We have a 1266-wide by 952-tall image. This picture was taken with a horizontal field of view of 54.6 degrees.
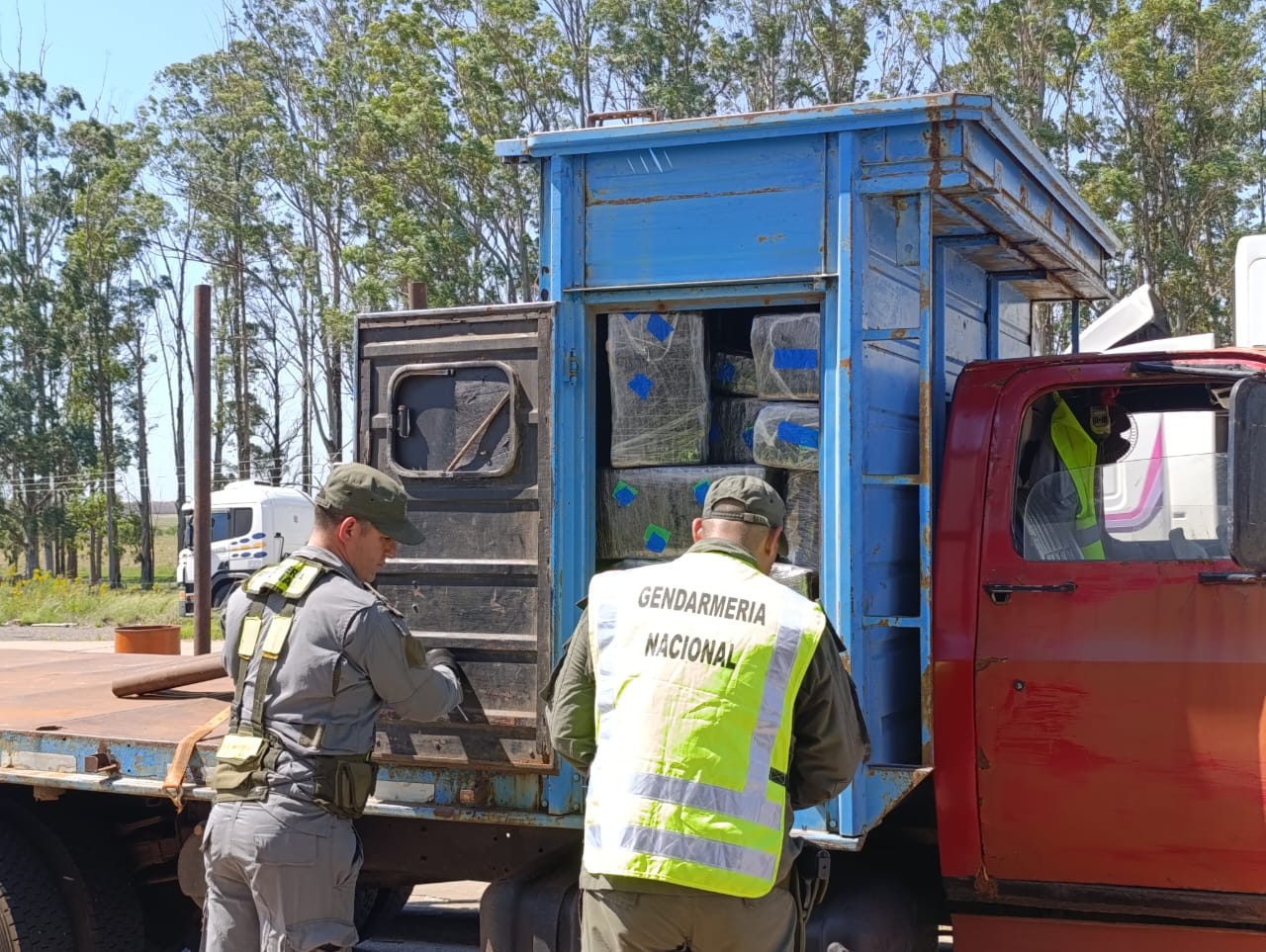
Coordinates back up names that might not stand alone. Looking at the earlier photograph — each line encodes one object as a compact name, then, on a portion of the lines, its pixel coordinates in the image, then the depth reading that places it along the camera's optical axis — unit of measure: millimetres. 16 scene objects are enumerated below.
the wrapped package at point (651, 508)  3389
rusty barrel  6426
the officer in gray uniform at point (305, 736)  3070
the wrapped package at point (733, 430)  3459
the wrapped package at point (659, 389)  3414
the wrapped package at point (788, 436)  3299
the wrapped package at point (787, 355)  3309
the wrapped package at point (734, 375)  3494
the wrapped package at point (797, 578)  3227
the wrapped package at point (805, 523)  3279
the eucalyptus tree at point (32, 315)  36188
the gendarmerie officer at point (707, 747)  2404
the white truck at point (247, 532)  22703
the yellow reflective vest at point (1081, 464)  3365
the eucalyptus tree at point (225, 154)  34219
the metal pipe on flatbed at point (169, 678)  4348
